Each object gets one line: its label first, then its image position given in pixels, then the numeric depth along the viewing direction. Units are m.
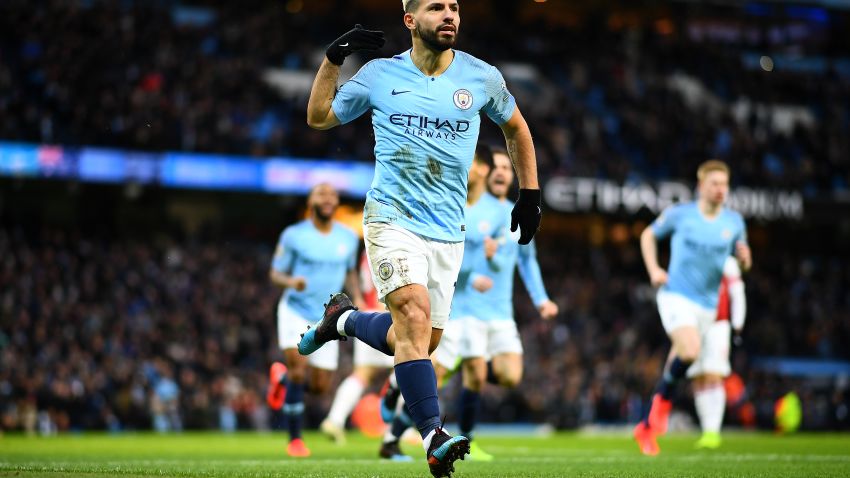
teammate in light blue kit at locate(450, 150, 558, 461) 11.00
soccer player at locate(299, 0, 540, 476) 6.45
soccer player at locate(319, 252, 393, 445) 13.80
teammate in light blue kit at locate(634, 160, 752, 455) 11.72
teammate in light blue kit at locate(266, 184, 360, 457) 12.20
